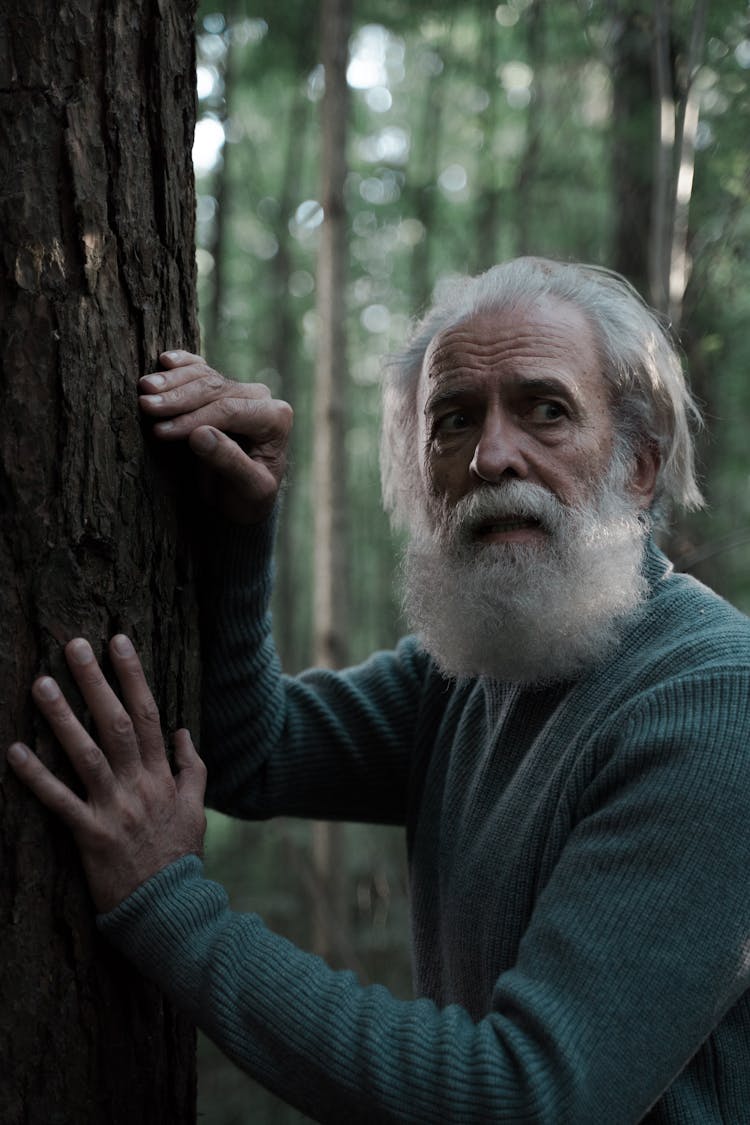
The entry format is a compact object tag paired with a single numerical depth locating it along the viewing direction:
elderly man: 1.57
